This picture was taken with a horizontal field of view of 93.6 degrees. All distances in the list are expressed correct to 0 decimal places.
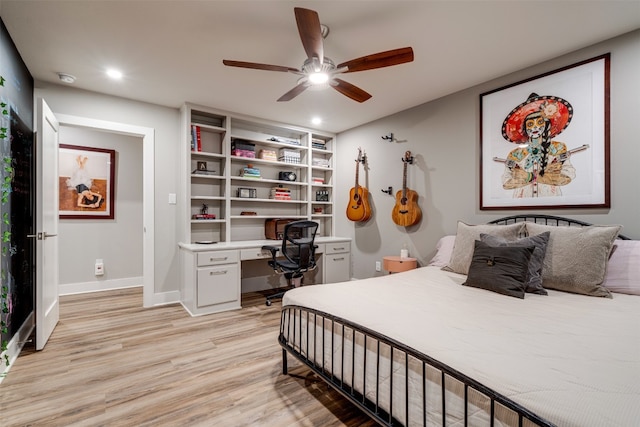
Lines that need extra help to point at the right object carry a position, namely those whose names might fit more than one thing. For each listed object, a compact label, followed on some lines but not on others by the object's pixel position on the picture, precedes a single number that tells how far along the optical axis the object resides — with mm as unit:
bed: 895
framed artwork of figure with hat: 2291
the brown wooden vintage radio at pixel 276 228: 4227
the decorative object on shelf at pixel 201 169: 3797
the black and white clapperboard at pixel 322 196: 4816
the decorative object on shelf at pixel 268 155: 4250
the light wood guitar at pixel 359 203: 4189
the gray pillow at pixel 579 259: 1899
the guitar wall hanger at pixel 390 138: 3900
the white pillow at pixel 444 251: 2880
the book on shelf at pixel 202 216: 3741
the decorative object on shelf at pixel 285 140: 4346
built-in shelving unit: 3771
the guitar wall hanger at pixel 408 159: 3637
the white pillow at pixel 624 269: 1874
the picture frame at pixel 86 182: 4207
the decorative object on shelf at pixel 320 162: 4754
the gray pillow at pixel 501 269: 1923
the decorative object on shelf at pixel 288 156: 4402
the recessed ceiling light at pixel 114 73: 2773
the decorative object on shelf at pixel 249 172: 4098
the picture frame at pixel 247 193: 4093
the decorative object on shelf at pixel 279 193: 4391
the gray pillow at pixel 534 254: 1964
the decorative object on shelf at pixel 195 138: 3705
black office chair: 3568
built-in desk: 3285
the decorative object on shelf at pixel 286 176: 4441
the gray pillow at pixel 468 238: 2391
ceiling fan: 1671
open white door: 2387
